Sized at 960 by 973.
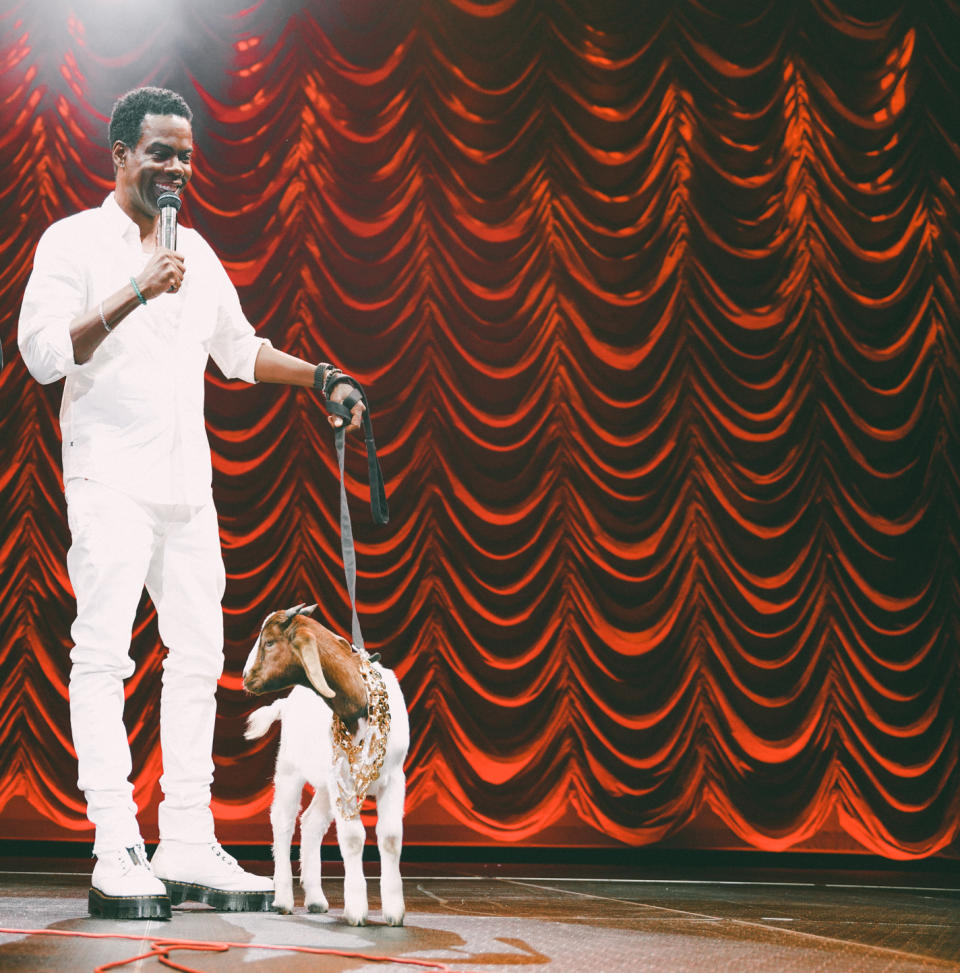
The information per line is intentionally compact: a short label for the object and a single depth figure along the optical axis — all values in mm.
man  1859
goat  1835
